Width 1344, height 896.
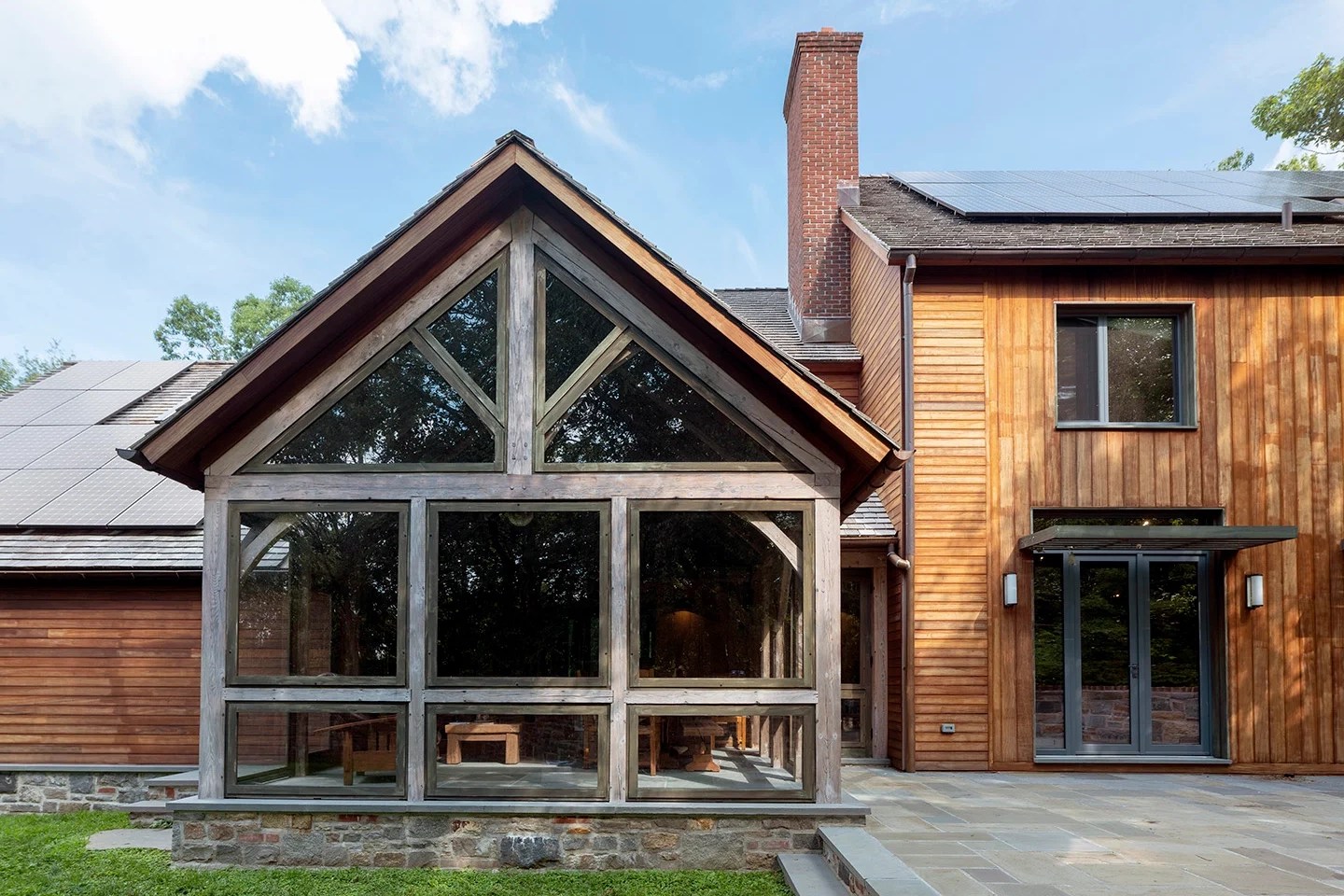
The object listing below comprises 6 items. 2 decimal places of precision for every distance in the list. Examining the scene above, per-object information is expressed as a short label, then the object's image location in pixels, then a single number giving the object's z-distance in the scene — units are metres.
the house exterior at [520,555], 7.10
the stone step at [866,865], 5.27
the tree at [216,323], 37.44
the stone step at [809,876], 6.17
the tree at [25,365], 42.91
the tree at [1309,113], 22.89
